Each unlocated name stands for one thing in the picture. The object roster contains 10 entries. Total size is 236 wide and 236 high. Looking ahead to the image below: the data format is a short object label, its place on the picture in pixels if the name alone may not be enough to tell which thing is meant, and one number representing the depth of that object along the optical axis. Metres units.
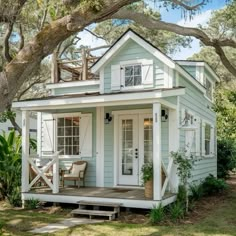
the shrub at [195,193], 11.80
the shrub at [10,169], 11.21
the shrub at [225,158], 17.72
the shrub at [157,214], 8.70
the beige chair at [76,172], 12.11
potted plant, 9.66
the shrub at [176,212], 9.12
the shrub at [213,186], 13.28
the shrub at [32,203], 10.63
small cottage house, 10.22
